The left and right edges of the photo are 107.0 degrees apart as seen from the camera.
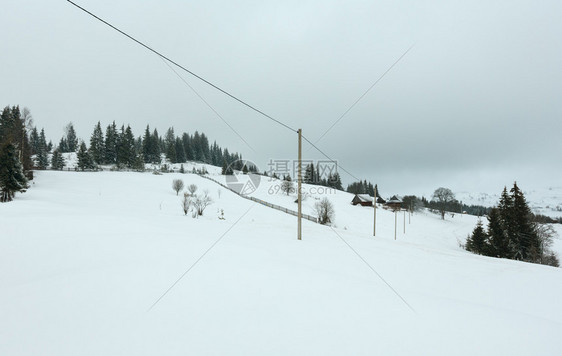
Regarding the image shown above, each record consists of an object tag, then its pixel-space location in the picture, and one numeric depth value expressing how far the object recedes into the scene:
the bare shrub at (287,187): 53.98
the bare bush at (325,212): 30.33
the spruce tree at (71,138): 88.19
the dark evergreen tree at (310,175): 78.75
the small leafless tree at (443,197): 68.25
